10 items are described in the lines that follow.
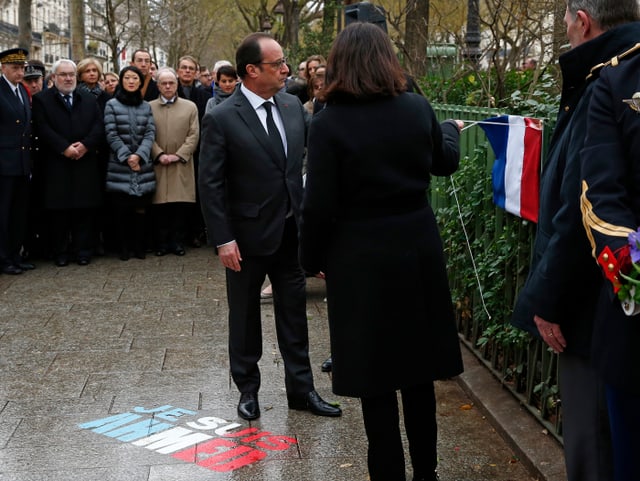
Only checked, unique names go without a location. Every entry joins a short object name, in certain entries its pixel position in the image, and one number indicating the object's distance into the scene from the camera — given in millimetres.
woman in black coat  3973
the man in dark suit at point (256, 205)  5480
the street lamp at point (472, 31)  14562
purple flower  2726
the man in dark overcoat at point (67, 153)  10891
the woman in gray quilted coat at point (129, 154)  11008
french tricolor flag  5113
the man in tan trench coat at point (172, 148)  11383
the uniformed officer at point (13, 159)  10500
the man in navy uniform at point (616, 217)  2873
